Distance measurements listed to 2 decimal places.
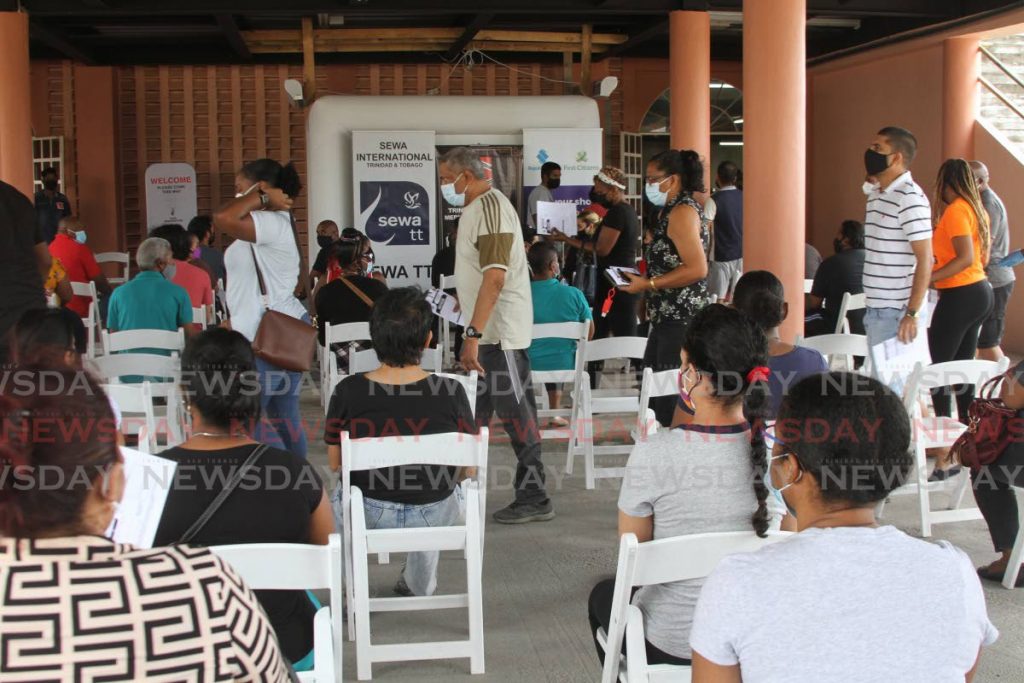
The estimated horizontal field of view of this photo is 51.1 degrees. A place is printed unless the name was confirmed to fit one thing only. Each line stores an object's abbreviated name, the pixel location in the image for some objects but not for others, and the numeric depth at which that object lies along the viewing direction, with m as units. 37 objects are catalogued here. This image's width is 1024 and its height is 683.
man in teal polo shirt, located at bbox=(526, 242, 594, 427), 6.37
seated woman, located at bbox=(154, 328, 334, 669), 2.46
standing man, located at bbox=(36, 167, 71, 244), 11.25
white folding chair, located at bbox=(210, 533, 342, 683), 2.06
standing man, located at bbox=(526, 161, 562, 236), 10.01
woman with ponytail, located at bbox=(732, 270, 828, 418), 3.65
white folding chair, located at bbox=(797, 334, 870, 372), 5.34
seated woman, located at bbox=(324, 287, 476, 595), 3.51
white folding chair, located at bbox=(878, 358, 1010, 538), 4.44
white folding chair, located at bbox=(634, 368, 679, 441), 4.51
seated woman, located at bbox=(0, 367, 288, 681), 1.27
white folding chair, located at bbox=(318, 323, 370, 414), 6.12
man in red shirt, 8.01
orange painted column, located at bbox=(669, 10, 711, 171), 10.98
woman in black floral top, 4.57
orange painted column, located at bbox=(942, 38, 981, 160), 11.45
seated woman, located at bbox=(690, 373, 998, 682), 1.56
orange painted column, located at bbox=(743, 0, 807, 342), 6.91
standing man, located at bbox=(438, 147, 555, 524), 4.59
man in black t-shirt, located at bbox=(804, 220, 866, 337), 7.58
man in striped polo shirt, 4.94
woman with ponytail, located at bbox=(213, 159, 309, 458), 4.36
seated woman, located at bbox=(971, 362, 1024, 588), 3.83
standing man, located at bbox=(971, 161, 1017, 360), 6.60
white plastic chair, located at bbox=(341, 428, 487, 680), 3.10
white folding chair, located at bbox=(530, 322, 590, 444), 5.68
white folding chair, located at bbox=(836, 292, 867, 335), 7.35
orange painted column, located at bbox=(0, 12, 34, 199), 9.94
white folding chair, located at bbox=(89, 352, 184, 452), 4.82
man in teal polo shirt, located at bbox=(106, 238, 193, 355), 5.93
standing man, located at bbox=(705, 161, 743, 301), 8.88
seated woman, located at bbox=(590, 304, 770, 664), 2.37
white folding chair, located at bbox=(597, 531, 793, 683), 2.09
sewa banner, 11.71
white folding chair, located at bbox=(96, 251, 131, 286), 11.15
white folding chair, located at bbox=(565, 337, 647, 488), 5.43
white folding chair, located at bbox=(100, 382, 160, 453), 4.08
